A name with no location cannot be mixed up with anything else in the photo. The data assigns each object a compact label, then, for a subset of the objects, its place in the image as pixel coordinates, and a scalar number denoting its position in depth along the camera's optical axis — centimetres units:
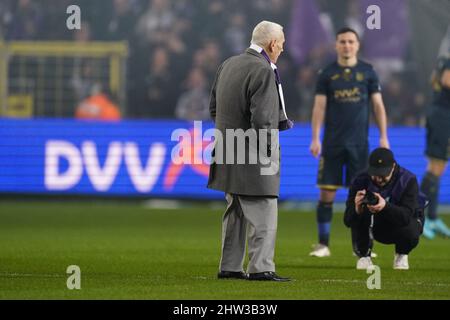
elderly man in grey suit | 1005
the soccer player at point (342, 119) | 1336
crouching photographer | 1107
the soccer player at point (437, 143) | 1627
